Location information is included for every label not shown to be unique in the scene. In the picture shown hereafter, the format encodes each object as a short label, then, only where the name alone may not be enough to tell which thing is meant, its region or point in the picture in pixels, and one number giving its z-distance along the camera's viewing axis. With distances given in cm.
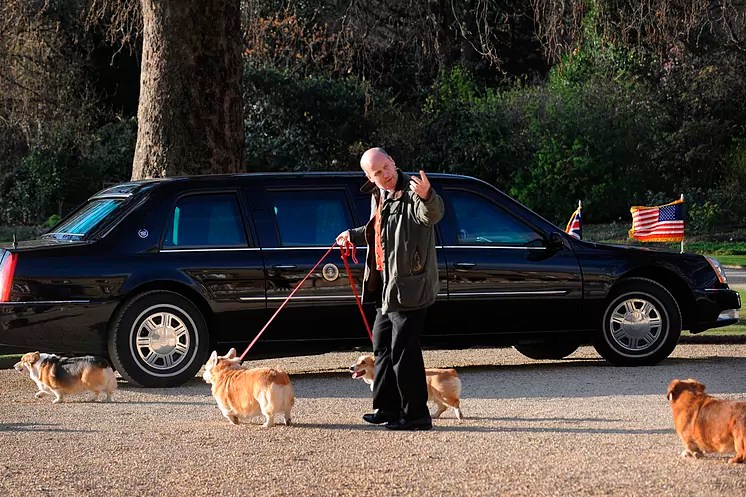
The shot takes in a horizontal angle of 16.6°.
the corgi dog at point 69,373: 1909
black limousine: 2003
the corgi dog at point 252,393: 1623
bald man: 1569
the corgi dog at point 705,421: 1342
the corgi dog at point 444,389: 1692
